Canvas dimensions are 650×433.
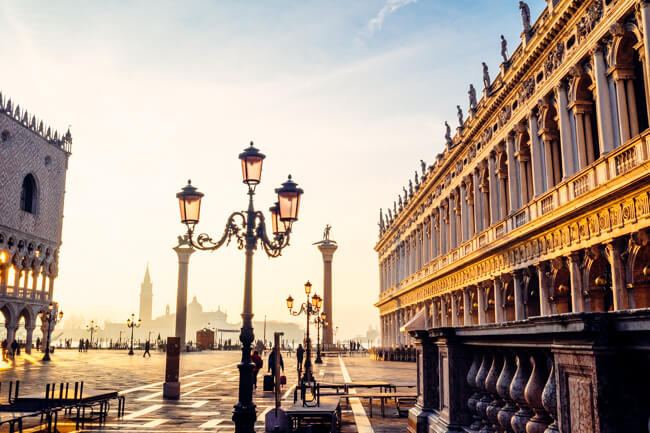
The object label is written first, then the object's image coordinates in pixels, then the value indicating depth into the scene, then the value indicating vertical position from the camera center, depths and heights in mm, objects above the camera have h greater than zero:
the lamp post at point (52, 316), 54719 +1068
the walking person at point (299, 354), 25142 -1245
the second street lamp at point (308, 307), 22719 +909
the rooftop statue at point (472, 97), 30203 +11834
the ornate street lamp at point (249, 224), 8961 +1756
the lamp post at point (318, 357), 35931 -2205
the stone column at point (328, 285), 59912 +4280
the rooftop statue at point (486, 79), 27328 +11577
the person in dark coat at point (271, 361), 21688 -1352
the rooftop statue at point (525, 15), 22577 +12153
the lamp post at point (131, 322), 55634 +417
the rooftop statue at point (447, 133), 35716 +11950
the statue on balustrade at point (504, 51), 25188 +11878
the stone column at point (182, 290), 55781 +3598
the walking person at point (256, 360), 20312 -1217
